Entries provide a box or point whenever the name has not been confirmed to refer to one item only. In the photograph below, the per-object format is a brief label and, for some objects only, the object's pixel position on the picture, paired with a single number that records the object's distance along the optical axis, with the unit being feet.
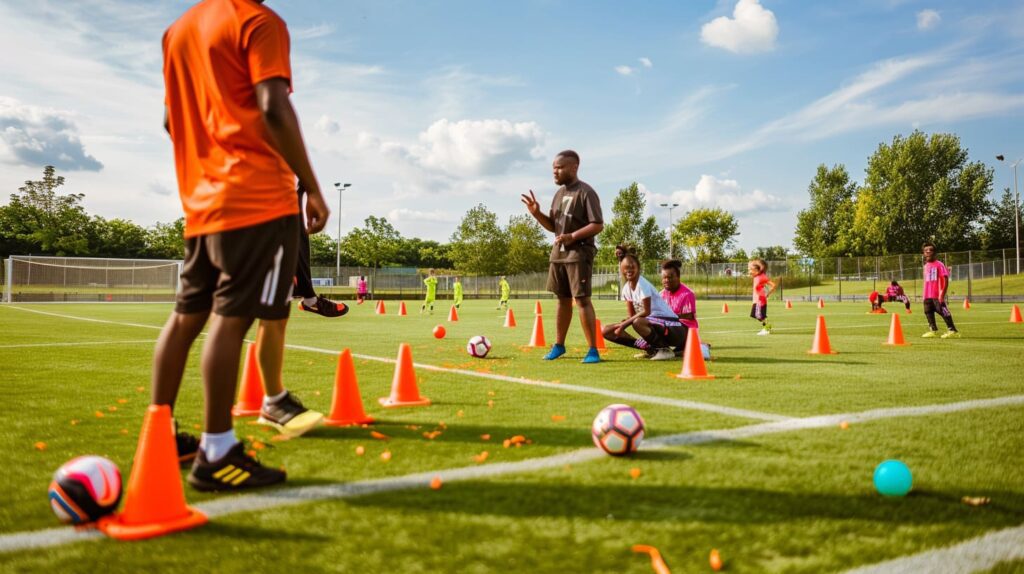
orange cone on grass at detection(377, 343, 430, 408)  16.71
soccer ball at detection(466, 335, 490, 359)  28.71
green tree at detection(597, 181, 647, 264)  320.50
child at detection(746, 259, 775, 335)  48.70
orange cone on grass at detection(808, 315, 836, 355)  30.63
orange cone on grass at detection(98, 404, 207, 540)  7.79
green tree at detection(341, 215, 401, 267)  346.74
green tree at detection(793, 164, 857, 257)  314.35
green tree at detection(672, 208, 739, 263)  373.61
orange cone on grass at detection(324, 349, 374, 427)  14.29
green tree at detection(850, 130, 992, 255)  257.34
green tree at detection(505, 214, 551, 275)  286.05
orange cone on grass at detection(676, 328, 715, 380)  21.85
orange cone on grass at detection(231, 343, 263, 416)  15.77
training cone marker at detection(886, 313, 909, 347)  35.14
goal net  144.66
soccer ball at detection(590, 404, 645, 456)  11.16
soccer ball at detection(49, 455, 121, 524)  7.97
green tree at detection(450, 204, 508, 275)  286.05
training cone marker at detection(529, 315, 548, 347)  34.99
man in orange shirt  9.58
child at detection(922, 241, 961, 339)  41.55
